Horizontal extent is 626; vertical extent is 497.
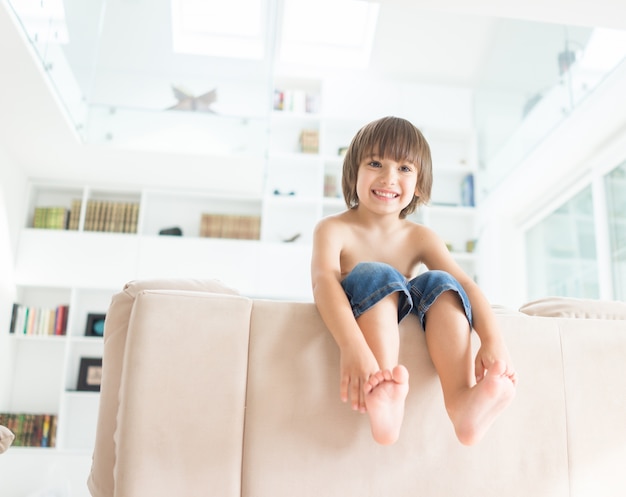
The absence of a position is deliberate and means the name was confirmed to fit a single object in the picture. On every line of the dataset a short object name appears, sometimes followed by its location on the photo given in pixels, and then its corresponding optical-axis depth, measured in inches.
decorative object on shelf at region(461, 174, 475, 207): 202.7
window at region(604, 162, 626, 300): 134.6
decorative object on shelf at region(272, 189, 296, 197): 193.2
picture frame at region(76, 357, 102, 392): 176.1
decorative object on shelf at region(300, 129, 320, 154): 199.3
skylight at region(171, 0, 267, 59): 193.5
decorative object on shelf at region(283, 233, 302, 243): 190.4
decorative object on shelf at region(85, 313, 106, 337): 181.3
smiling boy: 38.2
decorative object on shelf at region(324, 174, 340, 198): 198.5
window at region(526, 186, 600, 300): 150.2
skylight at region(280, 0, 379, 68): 197.2
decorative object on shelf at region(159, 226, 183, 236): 189.8
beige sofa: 38.7
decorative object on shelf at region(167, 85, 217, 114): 166.1
